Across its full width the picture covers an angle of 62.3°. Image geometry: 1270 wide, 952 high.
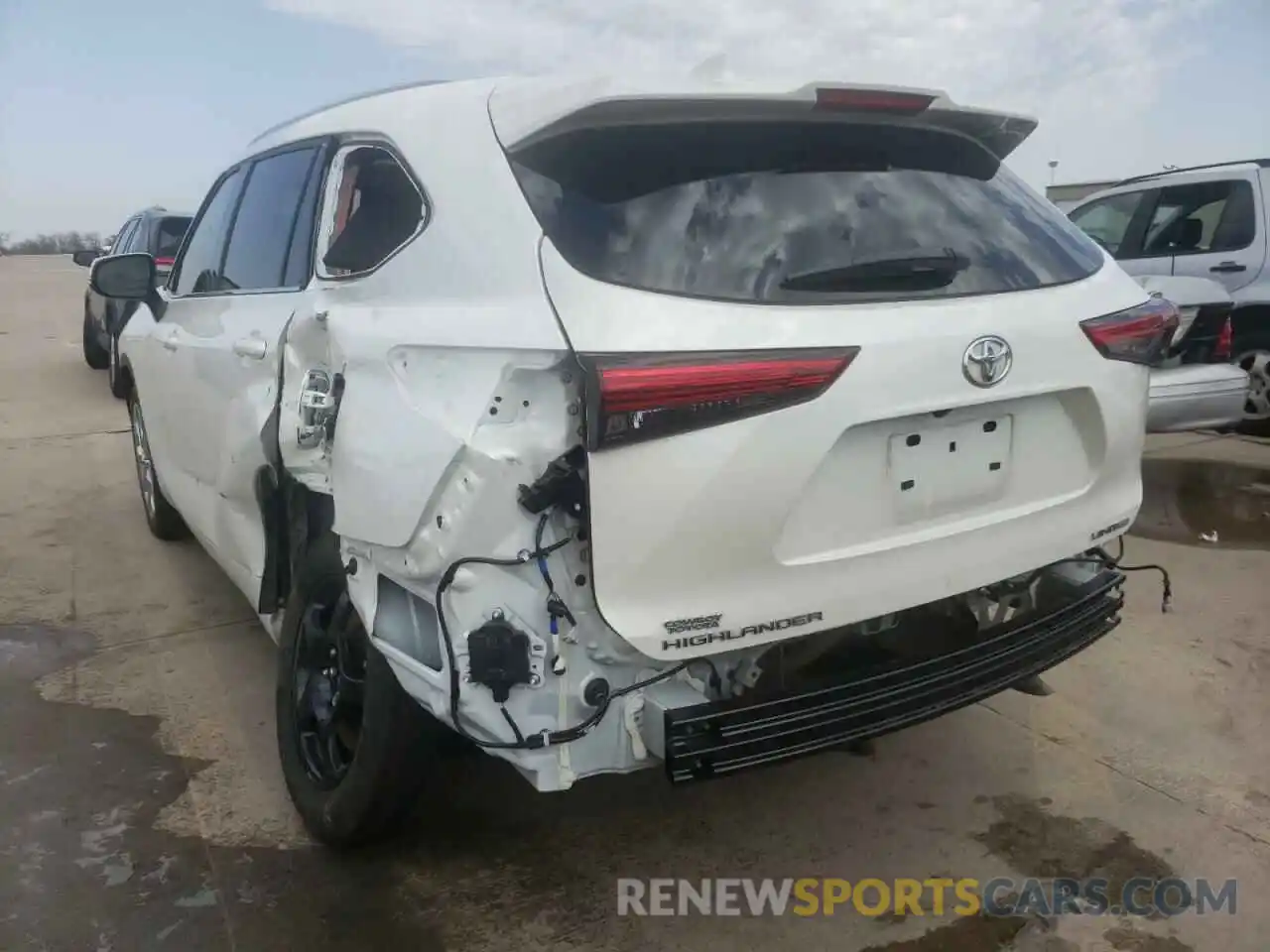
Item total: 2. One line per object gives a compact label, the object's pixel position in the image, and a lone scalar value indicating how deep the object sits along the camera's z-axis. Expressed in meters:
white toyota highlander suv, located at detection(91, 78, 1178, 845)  2.04
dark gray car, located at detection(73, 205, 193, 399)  10.53
